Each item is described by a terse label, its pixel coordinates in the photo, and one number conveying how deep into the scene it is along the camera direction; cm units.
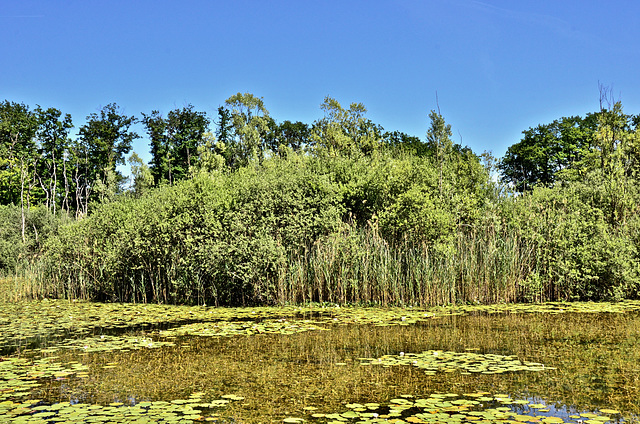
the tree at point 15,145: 4278
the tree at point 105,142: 5012
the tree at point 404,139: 4347
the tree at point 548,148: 4831
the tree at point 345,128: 2706
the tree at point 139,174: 4334
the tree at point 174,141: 5194
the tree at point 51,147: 4800
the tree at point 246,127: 4291
